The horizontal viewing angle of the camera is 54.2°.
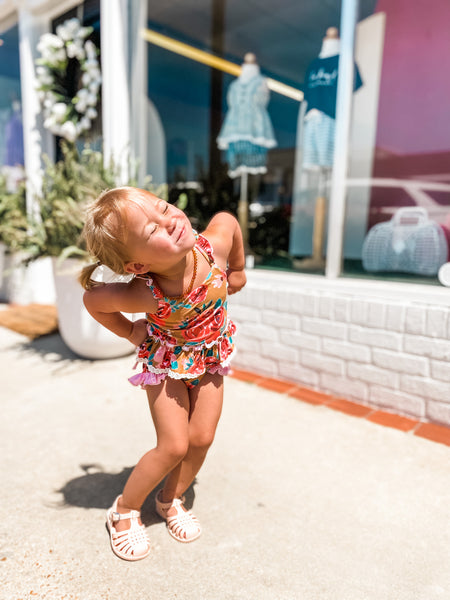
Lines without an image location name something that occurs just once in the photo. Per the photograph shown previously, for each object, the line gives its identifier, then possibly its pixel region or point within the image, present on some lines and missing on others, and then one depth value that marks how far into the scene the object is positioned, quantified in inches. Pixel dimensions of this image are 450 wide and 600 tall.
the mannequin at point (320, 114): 134.4
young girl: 53.4
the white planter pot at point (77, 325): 142.7
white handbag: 129.1
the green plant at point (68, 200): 137.1
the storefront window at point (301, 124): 140.9
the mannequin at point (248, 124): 170.2
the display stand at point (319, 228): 145.4
